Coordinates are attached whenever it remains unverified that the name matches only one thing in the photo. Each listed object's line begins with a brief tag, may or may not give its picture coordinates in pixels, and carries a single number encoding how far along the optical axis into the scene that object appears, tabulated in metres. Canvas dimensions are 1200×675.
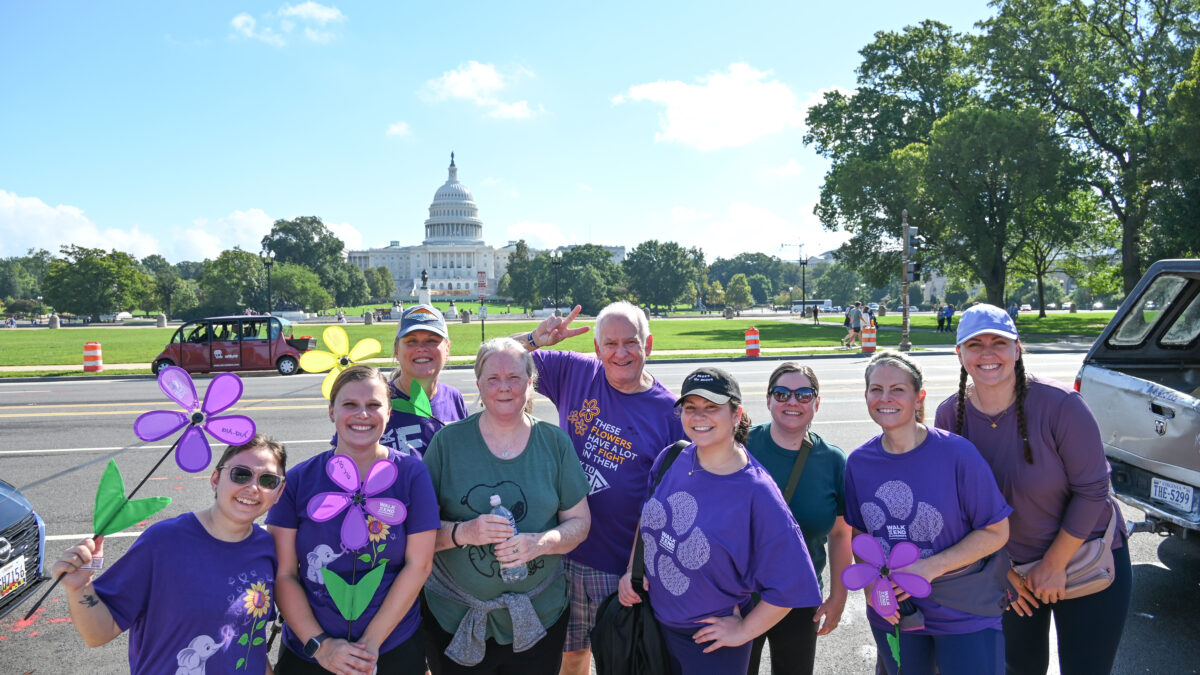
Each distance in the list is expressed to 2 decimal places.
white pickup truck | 4.00
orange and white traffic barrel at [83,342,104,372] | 19.36
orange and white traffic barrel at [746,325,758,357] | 21.98
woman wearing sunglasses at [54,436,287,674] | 2.22
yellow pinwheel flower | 3.23
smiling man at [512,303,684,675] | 3.08
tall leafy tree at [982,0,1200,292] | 31.28
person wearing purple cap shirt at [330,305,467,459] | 3.23
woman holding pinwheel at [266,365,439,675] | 2.41
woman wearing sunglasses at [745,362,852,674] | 2.84
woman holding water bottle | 2.67
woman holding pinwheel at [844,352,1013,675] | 2.48
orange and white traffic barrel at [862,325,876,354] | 23.16
